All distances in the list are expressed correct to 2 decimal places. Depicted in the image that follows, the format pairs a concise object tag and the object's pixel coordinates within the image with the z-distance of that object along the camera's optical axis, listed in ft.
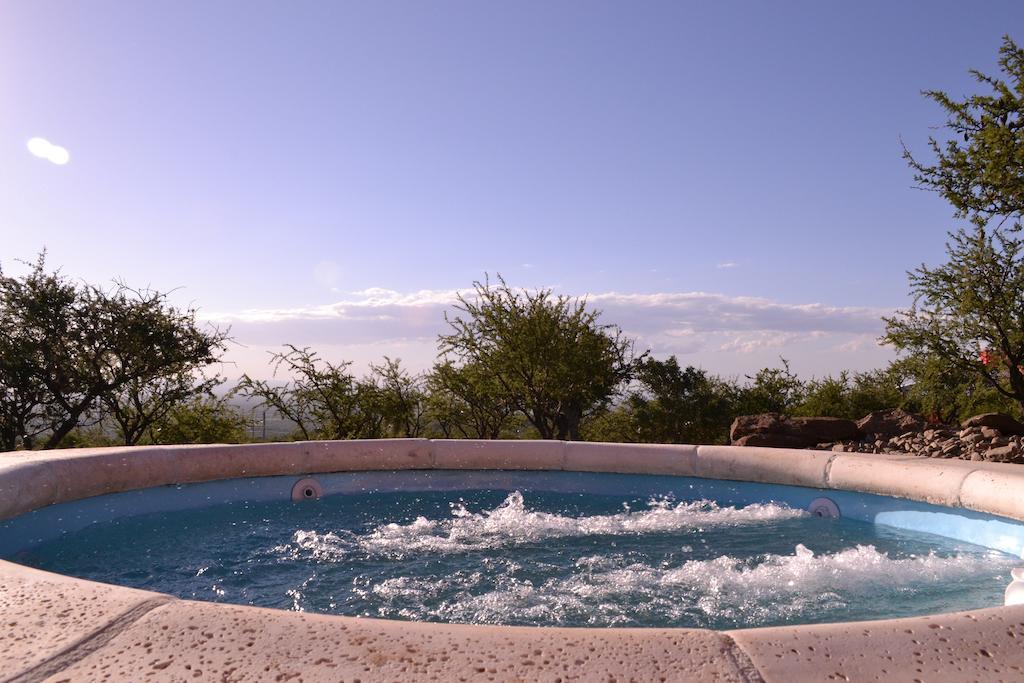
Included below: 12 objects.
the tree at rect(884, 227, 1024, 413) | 39.37
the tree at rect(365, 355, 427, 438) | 49.67
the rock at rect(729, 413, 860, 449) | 38.36
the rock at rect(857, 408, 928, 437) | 38.50
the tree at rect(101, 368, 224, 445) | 46.01
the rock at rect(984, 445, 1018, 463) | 30.04
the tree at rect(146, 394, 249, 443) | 48.11
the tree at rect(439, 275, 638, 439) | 49.85
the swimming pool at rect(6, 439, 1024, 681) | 7.22
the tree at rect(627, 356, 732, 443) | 56.75
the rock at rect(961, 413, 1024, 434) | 36.24
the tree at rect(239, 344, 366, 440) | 47.96
